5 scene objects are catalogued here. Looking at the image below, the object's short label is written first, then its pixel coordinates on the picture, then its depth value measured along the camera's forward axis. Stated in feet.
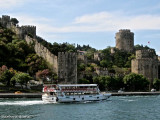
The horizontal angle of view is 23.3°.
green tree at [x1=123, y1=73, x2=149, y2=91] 312.15
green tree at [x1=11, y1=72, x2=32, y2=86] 249.75
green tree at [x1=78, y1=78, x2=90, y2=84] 290.11
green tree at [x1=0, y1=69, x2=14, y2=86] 255.91
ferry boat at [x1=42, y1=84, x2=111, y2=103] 209.10
